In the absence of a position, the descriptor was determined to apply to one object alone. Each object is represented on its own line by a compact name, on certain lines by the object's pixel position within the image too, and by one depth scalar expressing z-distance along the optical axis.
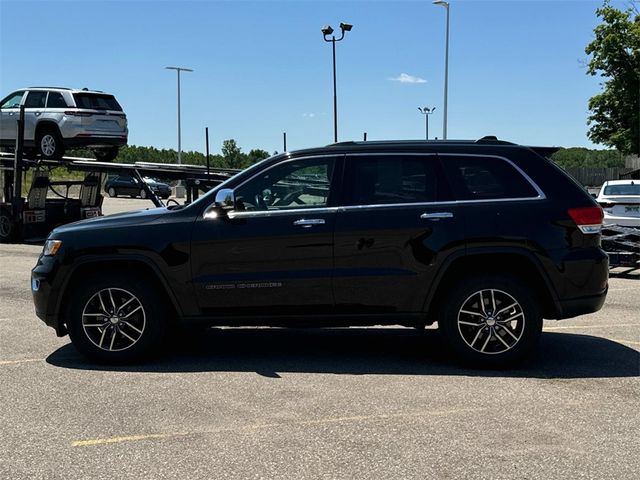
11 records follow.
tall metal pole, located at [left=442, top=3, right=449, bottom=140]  34.69
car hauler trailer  16.48
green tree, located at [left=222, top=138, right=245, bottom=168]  65.62
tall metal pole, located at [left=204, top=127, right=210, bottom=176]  12.31
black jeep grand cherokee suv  5.66
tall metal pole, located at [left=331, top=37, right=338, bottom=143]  31.39
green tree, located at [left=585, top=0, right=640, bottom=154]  37.47
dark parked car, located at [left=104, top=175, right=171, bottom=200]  43.66
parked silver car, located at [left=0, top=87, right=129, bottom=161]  16.48
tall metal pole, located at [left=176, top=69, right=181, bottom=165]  50.36
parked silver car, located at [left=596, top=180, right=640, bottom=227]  12.42
